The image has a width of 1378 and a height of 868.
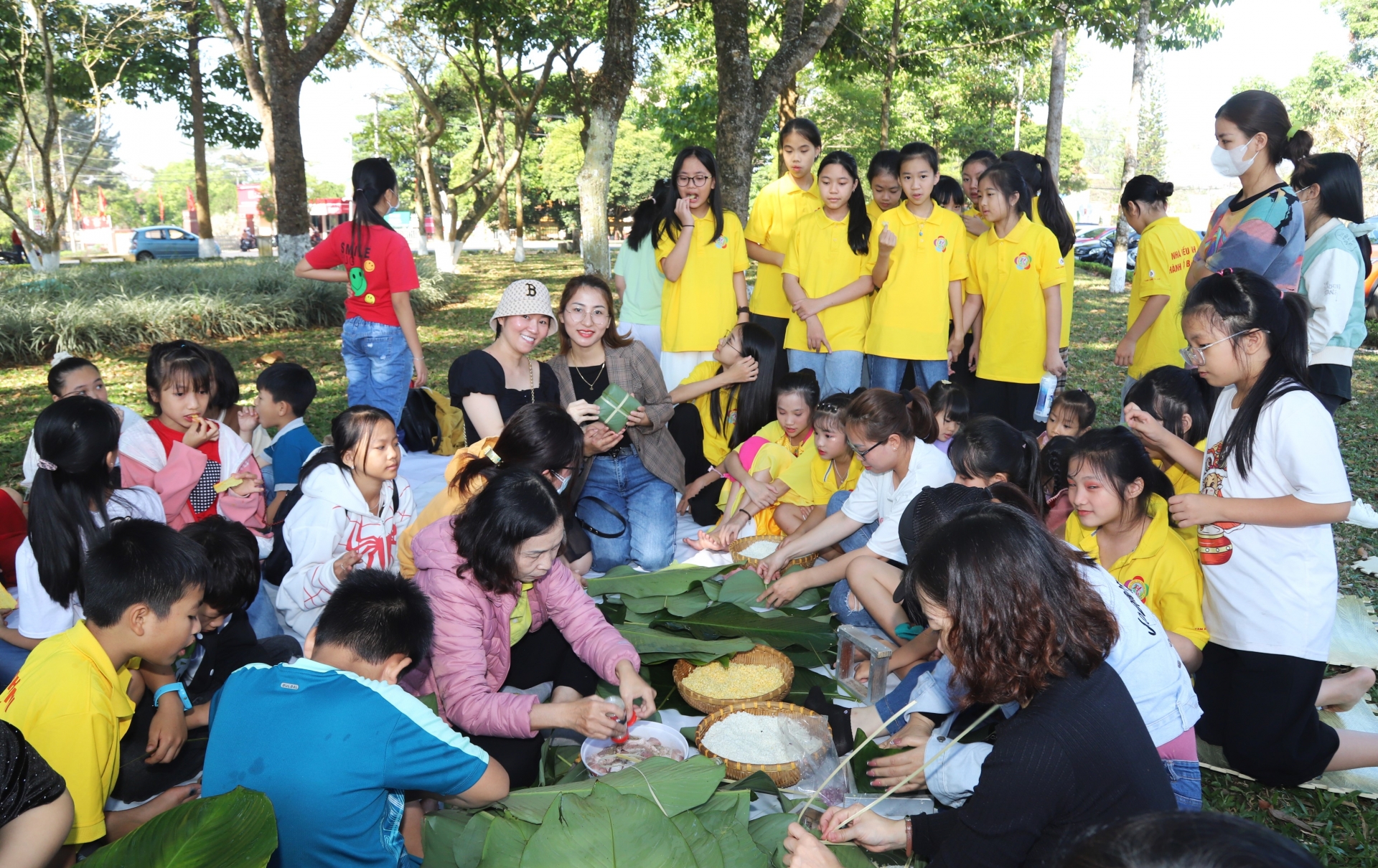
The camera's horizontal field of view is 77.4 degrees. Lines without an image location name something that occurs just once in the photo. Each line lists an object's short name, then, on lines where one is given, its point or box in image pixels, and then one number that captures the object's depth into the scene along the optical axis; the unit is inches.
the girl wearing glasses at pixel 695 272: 173.3
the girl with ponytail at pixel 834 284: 169.6
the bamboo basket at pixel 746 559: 134.2
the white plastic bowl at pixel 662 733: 88.1
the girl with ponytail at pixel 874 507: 112.0
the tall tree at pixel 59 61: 496.1
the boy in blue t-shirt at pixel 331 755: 59.8
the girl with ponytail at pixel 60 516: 91.1
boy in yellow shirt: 64.1
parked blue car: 953.5
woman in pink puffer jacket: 80.3
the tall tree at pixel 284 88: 355.6
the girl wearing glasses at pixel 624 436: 142.5
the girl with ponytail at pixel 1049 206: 174.7
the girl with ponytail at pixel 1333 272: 124.3
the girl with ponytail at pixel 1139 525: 93.1
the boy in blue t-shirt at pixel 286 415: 141.8
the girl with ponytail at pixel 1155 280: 161.0
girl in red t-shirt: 167.6
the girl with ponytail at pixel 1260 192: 122.4
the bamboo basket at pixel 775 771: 82.1
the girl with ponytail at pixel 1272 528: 83.6
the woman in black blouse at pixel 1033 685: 55.9
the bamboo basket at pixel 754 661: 96.0
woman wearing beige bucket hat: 134.5
